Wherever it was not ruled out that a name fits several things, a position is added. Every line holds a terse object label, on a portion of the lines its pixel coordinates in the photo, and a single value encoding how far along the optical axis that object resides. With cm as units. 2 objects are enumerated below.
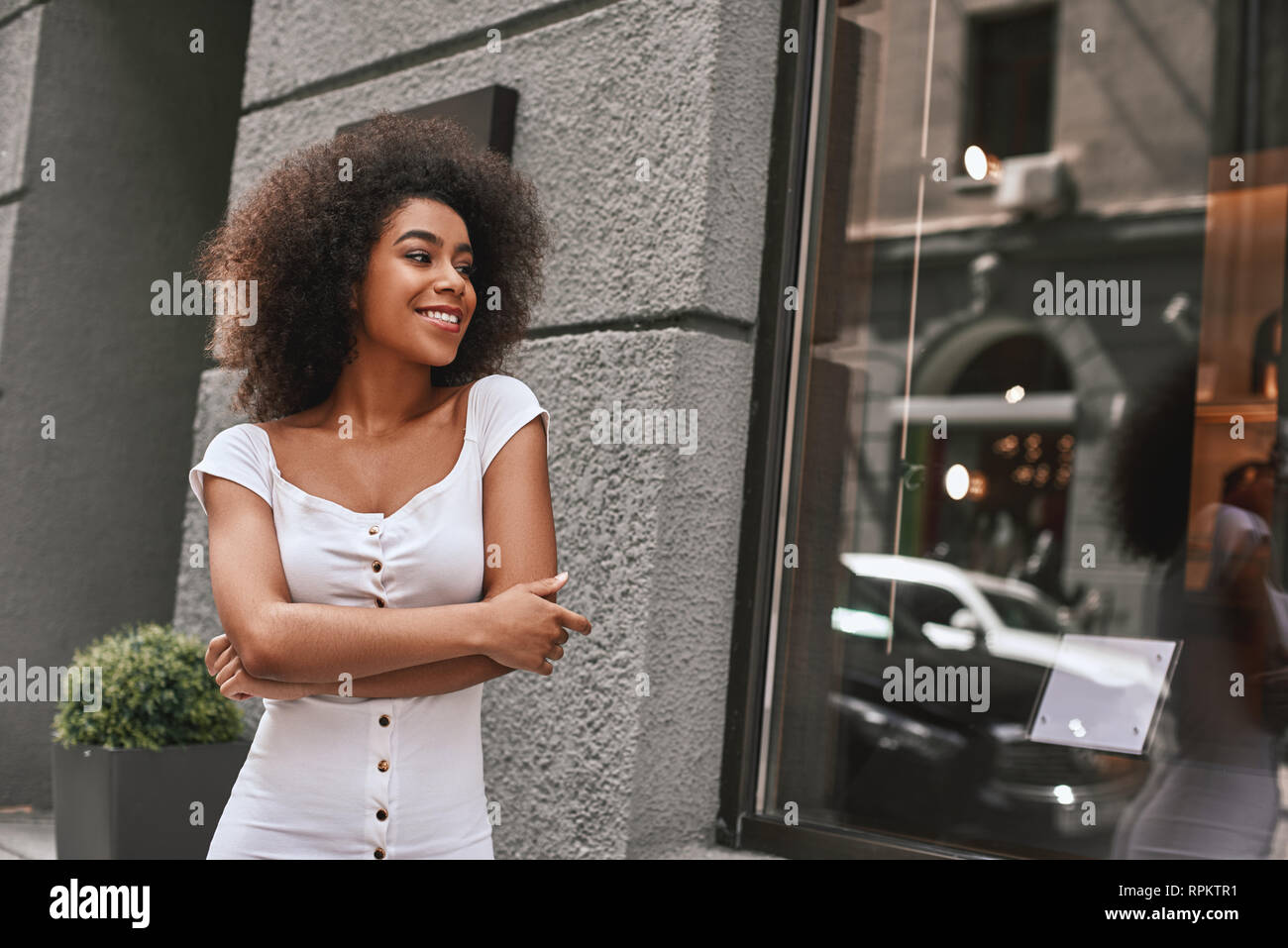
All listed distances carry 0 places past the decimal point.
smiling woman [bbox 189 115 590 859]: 173
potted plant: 356
